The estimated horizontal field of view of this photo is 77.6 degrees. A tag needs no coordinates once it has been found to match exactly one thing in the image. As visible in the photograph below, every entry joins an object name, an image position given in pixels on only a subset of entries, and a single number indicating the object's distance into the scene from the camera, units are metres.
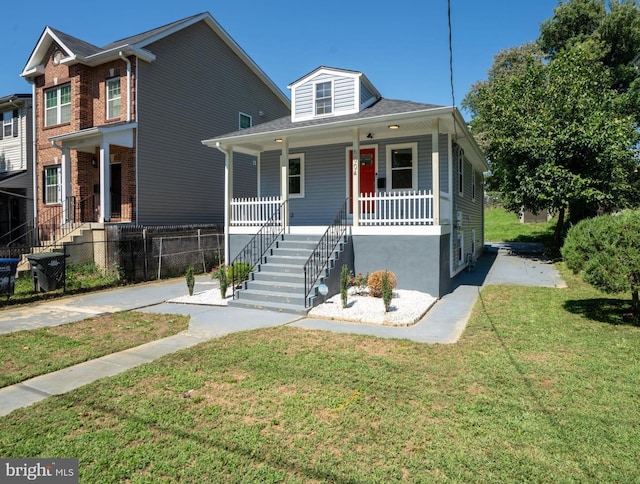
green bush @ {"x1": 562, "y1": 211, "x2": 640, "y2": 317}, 6.20
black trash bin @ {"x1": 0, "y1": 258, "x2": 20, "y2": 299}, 9.11
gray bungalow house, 9.27
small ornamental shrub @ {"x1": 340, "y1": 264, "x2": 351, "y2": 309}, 7.92
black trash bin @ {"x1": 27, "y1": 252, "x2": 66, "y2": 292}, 10.08
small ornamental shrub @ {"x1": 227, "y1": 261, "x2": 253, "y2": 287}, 9.90
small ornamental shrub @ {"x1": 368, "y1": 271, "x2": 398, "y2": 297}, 8.78
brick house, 14.24
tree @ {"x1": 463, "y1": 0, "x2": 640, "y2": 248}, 14.43
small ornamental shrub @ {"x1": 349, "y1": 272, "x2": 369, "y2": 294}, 9.44
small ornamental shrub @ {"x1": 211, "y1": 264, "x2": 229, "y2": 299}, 9.21
